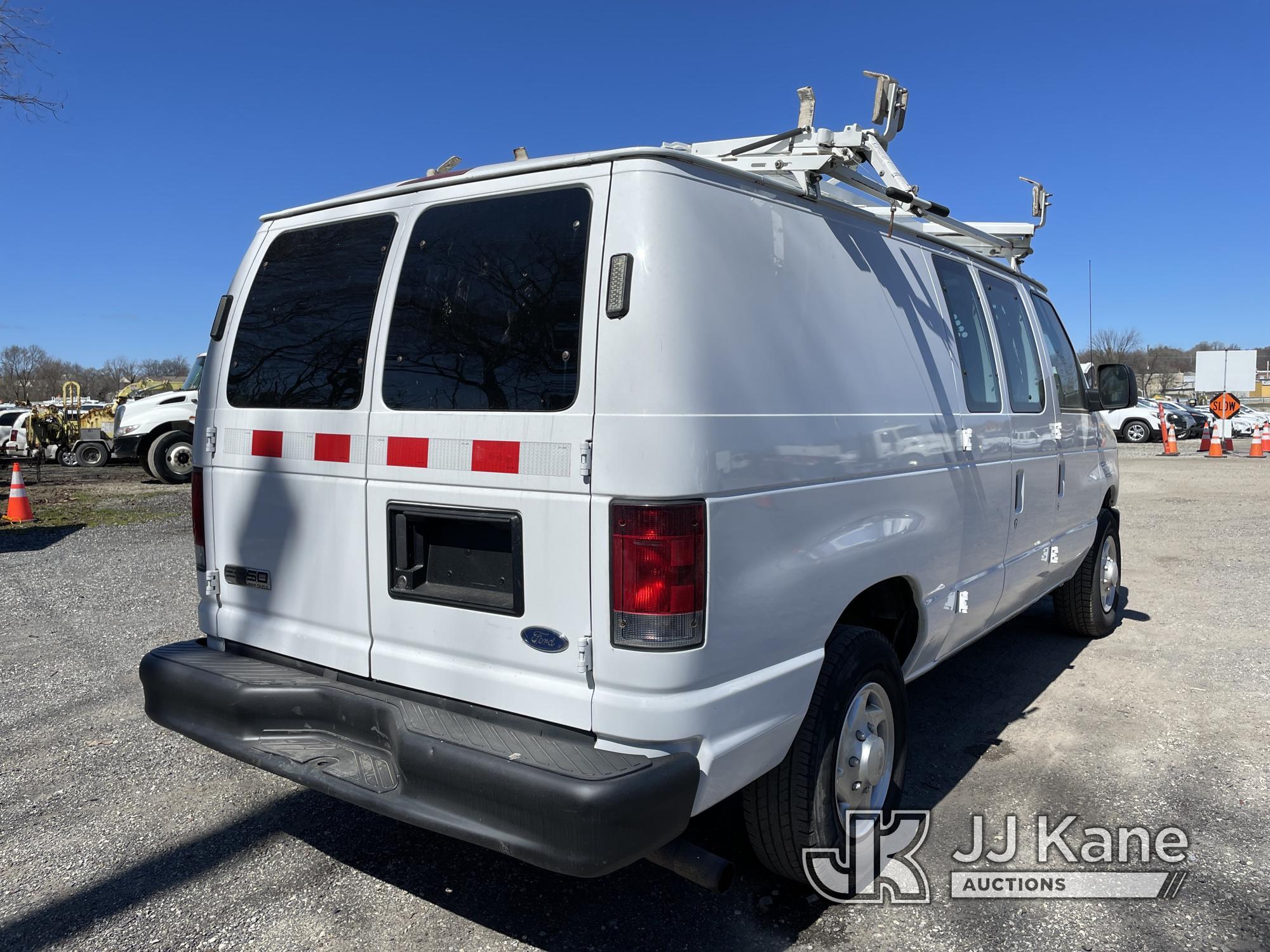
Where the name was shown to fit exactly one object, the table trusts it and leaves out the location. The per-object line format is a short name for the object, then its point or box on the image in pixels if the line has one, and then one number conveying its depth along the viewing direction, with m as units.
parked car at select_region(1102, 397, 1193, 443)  27.02
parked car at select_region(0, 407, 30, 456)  21.48
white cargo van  2.39
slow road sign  22.98
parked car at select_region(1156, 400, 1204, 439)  29.44
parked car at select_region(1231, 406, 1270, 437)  33.44
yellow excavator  21.36
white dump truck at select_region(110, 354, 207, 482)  15.99
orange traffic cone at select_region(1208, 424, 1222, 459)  22.06
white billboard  28.77
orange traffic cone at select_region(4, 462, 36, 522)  11.31
